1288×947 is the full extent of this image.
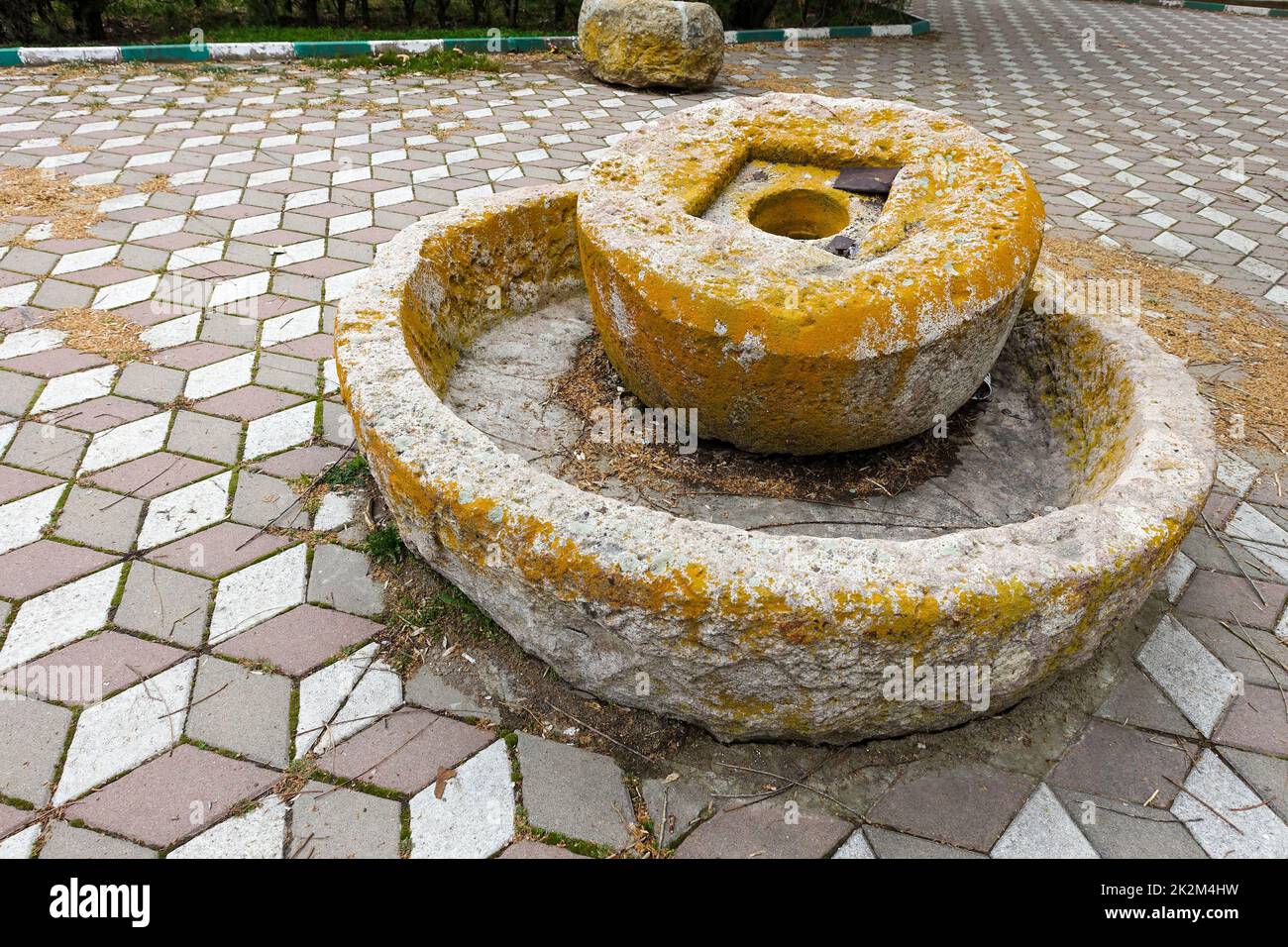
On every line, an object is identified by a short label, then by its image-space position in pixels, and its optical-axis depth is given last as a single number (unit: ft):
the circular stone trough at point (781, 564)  5.59
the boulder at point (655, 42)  23.34
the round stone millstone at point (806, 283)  7.21
